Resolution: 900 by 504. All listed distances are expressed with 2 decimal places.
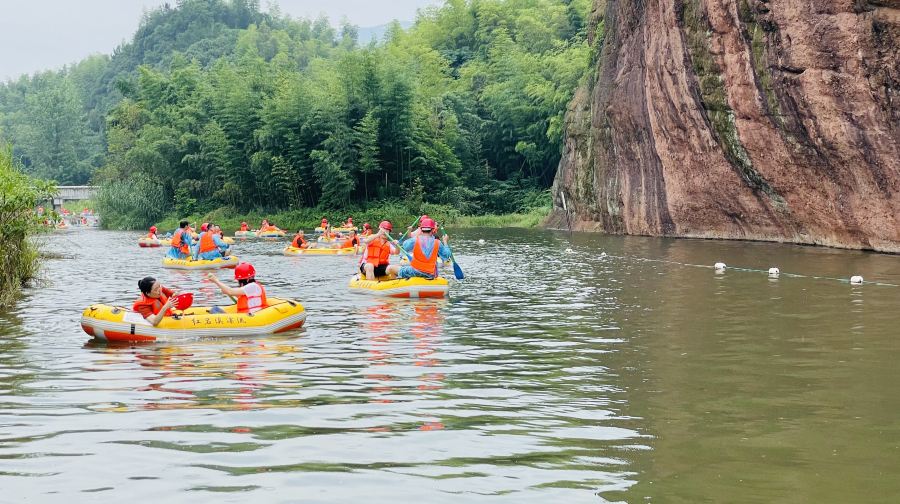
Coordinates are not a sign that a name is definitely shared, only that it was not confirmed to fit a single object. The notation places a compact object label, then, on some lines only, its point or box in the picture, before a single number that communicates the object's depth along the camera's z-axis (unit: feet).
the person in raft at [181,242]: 94.89
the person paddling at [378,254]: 67.72
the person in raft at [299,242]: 106.47
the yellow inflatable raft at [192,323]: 45.57
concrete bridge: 292.20
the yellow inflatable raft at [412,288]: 63.21
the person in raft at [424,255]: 65.16
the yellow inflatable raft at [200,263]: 92.63
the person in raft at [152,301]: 46.29
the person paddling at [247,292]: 49.01
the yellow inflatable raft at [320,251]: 104.32
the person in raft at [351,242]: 106.73
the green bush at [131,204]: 205.05
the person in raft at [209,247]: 93.66
